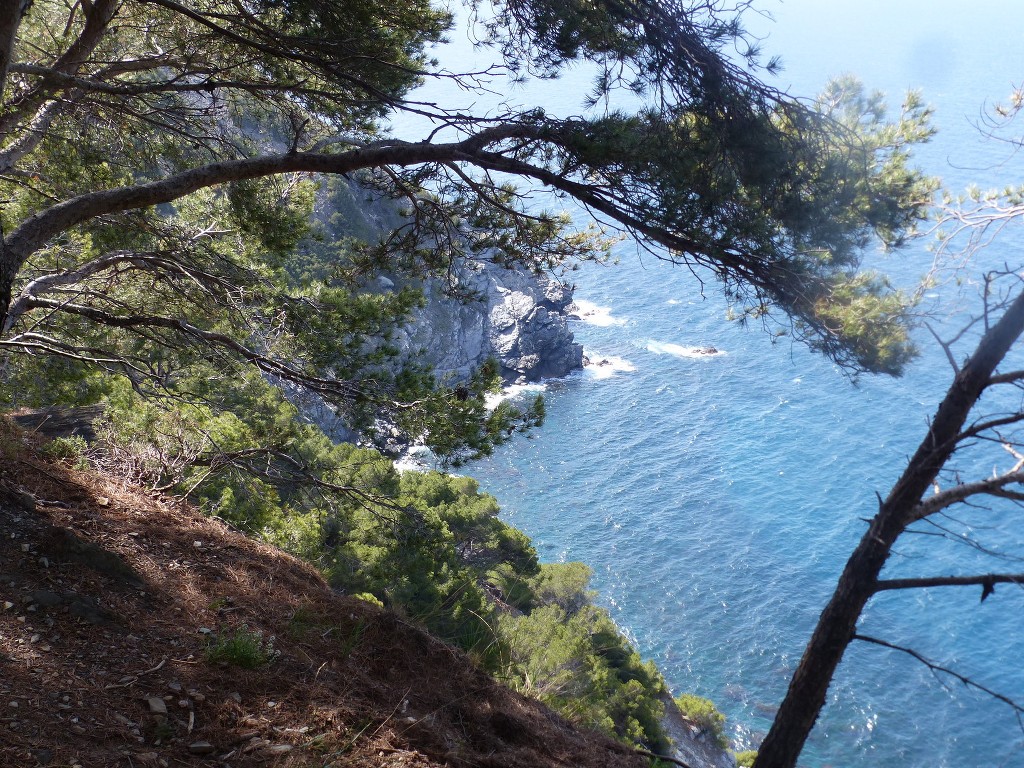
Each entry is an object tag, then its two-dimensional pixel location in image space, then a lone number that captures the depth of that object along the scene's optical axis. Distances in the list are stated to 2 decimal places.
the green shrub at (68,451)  5.81
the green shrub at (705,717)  20.02
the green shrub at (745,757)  16.81
